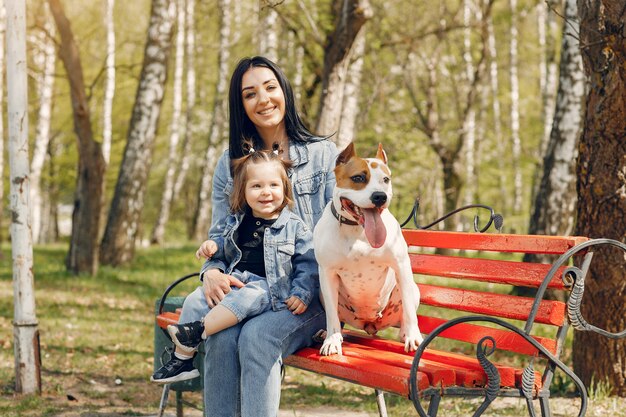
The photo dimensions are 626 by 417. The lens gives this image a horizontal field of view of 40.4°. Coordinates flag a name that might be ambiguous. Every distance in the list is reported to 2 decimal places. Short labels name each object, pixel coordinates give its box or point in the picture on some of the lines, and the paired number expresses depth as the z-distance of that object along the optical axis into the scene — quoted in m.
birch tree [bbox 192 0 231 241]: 22.08
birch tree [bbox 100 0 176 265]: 13.48
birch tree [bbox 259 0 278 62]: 12.97
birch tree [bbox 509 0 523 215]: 23.30
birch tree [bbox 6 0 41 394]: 5.85
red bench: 3.32
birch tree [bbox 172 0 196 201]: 24.70
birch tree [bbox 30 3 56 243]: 20.75
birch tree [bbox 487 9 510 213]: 25.48
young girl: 3.94
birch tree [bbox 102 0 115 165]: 20.97
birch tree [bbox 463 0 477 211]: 21.16
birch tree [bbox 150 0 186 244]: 22.14
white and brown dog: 3.58
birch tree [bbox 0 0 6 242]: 15.83
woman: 3.74
